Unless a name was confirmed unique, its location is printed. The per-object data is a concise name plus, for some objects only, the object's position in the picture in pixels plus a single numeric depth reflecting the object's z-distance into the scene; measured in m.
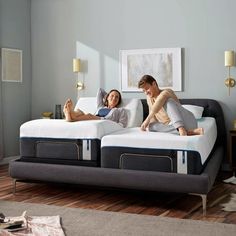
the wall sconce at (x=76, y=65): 6.09
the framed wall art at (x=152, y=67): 5.64
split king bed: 3.67
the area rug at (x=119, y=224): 3.07
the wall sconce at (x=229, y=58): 5.20
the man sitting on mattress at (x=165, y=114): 4.01
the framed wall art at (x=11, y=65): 6.03
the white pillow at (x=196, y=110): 5.15
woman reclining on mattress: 4.53
